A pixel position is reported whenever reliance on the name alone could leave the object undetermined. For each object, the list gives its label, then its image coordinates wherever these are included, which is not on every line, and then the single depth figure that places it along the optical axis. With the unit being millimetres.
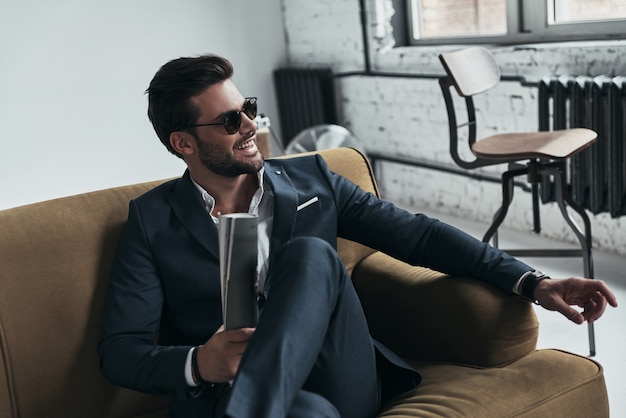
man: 1386
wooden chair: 2758
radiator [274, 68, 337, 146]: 5141
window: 3604
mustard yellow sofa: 1577
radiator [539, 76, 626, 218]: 3275
